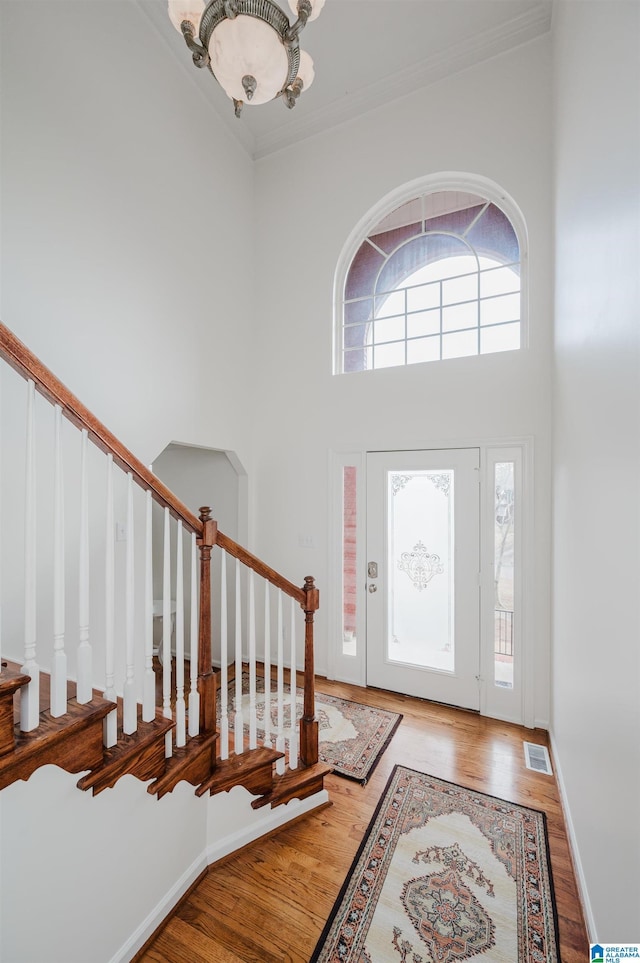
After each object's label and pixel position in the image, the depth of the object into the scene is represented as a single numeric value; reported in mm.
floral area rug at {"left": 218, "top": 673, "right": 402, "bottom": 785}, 2453
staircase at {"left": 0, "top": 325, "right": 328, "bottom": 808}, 1094
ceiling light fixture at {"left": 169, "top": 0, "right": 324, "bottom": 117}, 1507
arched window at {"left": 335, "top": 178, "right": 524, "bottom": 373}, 3084
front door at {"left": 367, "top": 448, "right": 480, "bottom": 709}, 3021
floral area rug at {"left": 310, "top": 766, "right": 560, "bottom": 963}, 1466
